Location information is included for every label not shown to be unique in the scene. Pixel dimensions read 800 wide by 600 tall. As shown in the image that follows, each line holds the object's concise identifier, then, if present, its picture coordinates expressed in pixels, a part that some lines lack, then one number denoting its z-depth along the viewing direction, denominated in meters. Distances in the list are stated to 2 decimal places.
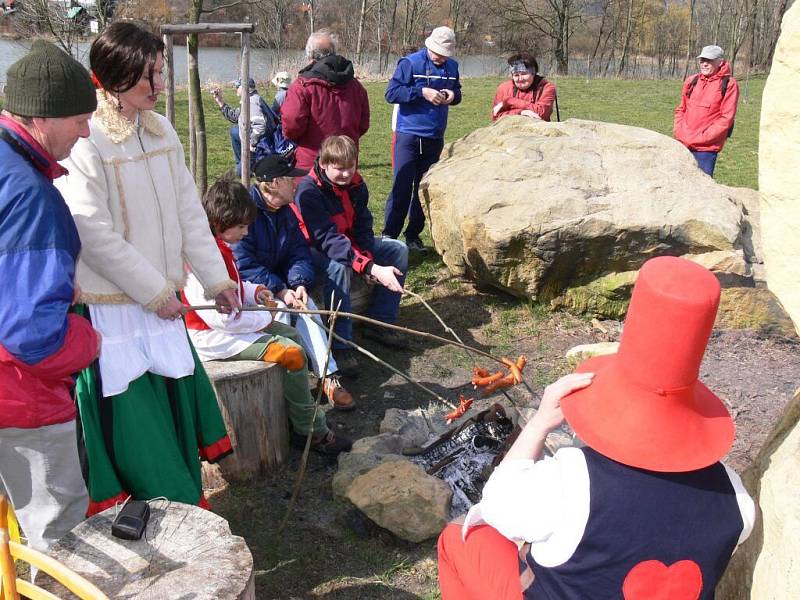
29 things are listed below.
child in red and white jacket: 3.39
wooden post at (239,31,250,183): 5.24
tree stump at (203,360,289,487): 3.28
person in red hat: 1.48
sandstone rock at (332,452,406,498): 3.26
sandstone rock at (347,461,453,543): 3.04
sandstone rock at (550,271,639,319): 4.96
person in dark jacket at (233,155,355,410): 4.07
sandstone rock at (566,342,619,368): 4.21
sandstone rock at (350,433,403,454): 3.60
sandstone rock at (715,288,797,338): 4.59
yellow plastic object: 1.56
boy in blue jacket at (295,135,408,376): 4.40
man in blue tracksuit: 6.05
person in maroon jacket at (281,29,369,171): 5.40
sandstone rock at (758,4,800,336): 1.82
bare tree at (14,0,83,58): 8.16
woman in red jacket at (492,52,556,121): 6.65
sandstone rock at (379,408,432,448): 3.83
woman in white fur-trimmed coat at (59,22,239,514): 2.36
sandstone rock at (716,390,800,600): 1.64
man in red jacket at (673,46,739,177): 6.88
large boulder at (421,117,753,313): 4.79
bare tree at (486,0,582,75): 29.34
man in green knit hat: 2.01
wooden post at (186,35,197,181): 5.74
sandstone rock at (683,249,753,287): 4.67
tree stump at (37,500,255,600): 2.03
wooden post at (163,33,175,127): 5.18
